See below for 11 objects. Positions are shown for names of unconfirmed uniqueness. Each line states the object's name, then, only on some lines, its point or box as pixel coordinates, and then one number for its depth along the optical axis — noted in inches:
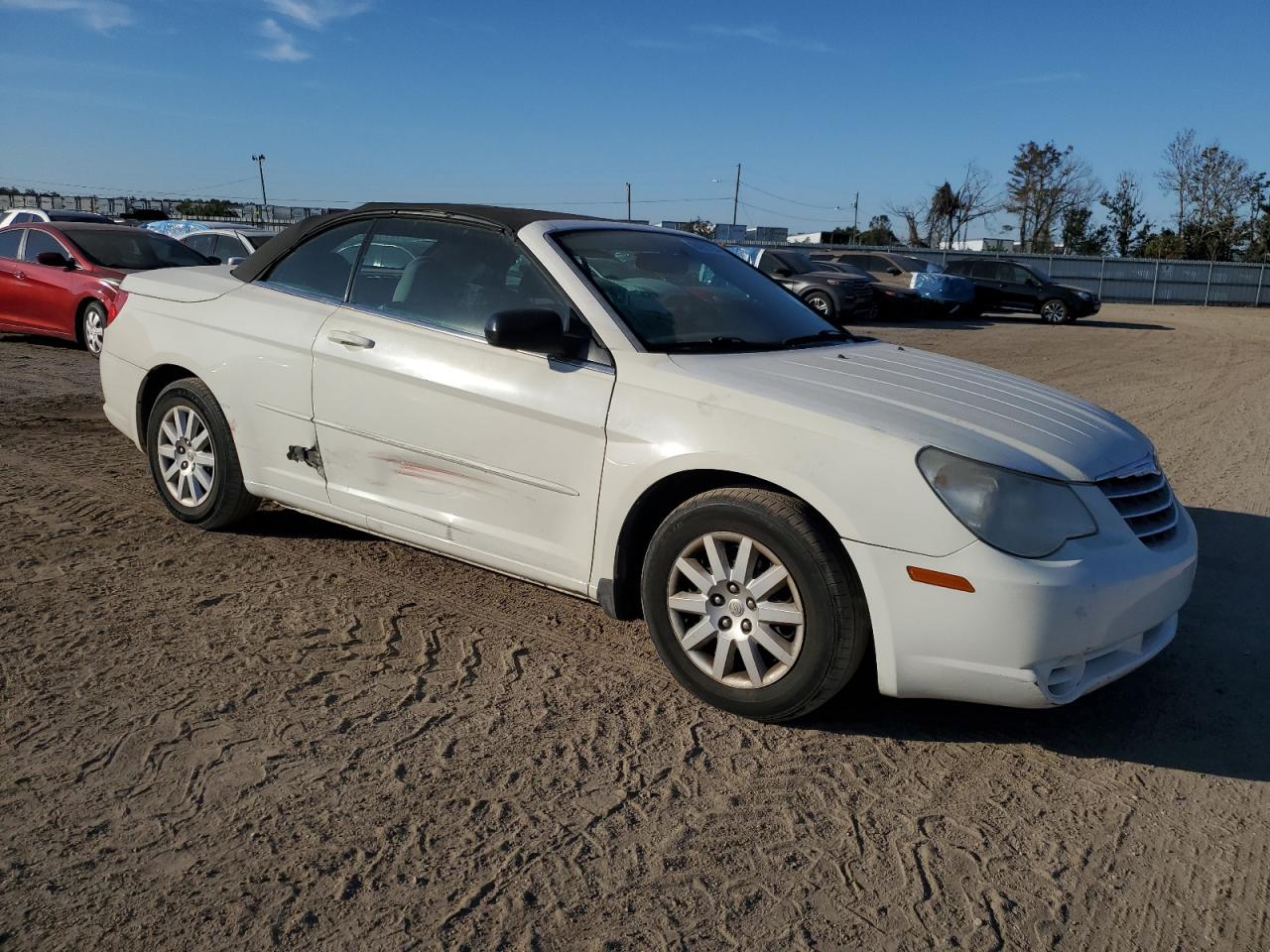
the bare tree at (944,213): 2411.4
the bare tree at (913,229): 2493.8
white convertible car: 126.0
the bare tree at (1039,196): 2230.6
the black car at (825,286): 805.9
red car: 447.8
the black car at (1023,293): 973.8
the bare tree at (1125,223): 2160.4
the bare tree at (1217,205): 1983.3
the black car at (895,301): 868.0
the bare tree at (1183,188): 2053.4
